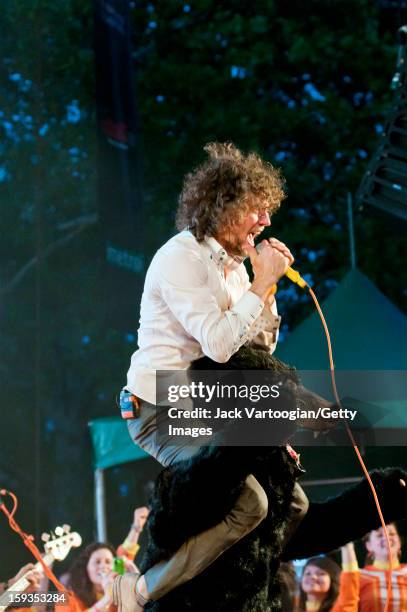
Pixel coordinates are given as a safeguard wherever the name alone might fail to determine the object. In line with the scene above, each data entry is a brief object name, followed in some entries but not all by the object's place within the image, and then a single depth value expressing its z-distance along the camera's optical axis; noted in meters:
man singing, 4.65
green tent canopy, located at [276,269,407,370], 11.13
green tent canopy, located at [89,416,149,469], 13.14
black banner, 14.09
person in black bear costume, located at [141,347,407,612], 4.55
